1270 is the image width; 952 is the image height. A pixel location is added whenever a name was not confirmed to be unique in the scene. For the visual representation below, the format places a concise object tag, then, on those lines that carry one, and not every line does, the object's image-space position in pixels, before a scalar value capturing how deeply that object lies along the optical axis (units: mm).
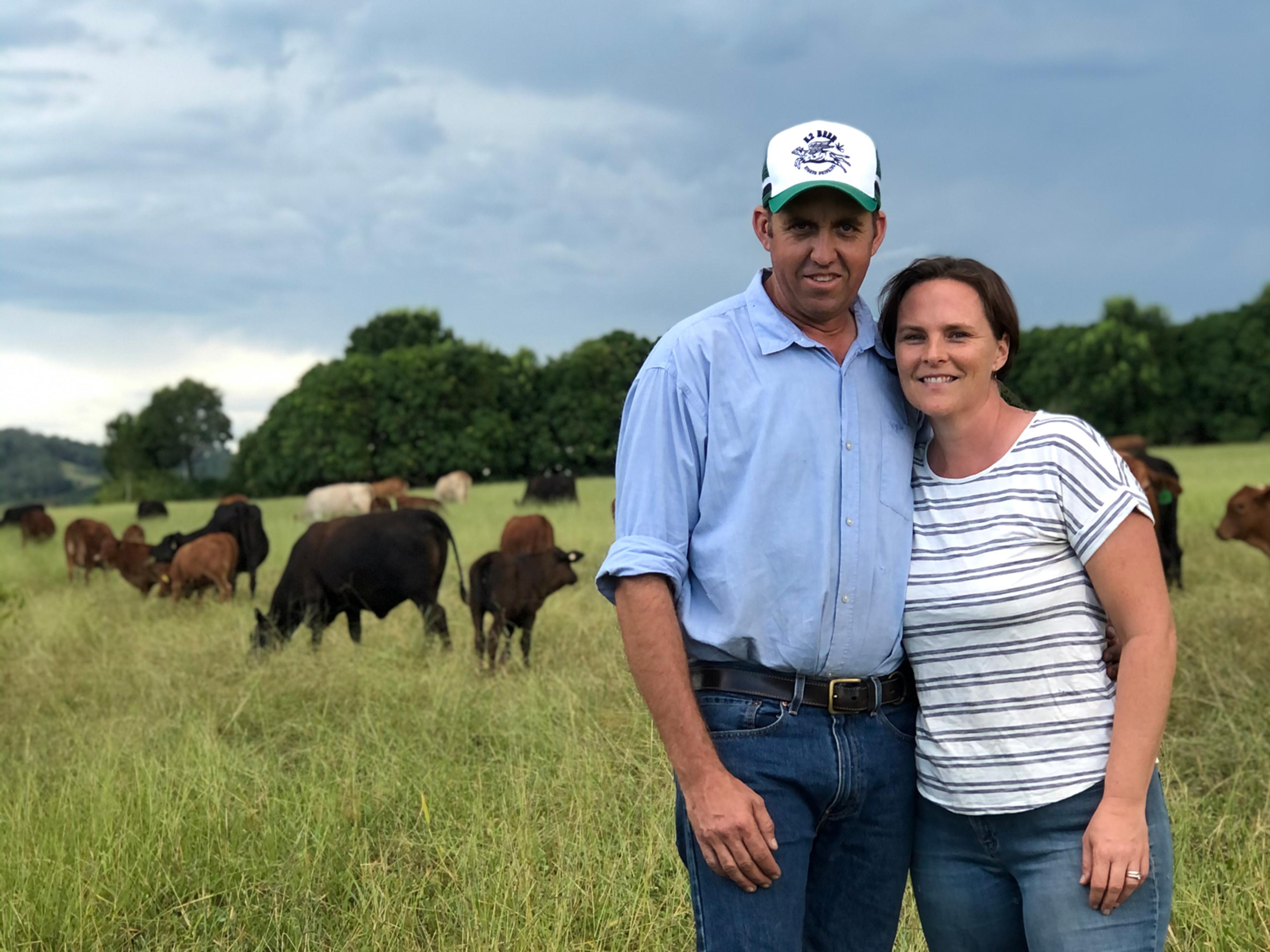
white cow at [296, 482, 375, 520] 30922
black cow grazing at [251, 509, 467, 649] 9891
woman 2328
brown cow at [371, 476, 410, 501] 32469
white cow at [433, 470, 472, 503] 32812
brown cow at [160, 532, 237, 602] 13648
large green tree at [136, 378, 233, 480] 64375
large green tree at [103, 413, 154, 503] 62406
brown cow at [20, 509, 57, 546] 24219
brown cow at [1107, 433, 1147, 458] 16109
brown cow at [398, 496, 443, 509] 23422
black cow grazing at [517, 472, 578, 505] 29641
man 2432
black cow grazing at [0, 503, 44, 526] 26359
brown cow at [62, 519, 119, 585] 17109
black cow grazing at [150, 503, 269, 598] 15430
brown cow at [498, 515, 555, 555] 13117
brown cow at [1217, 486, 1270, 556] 11773
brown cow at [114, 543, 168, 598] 14656
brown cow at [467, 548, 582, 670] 8398
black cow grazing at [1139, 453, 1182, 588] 12109
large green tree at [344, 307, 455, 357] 63188
